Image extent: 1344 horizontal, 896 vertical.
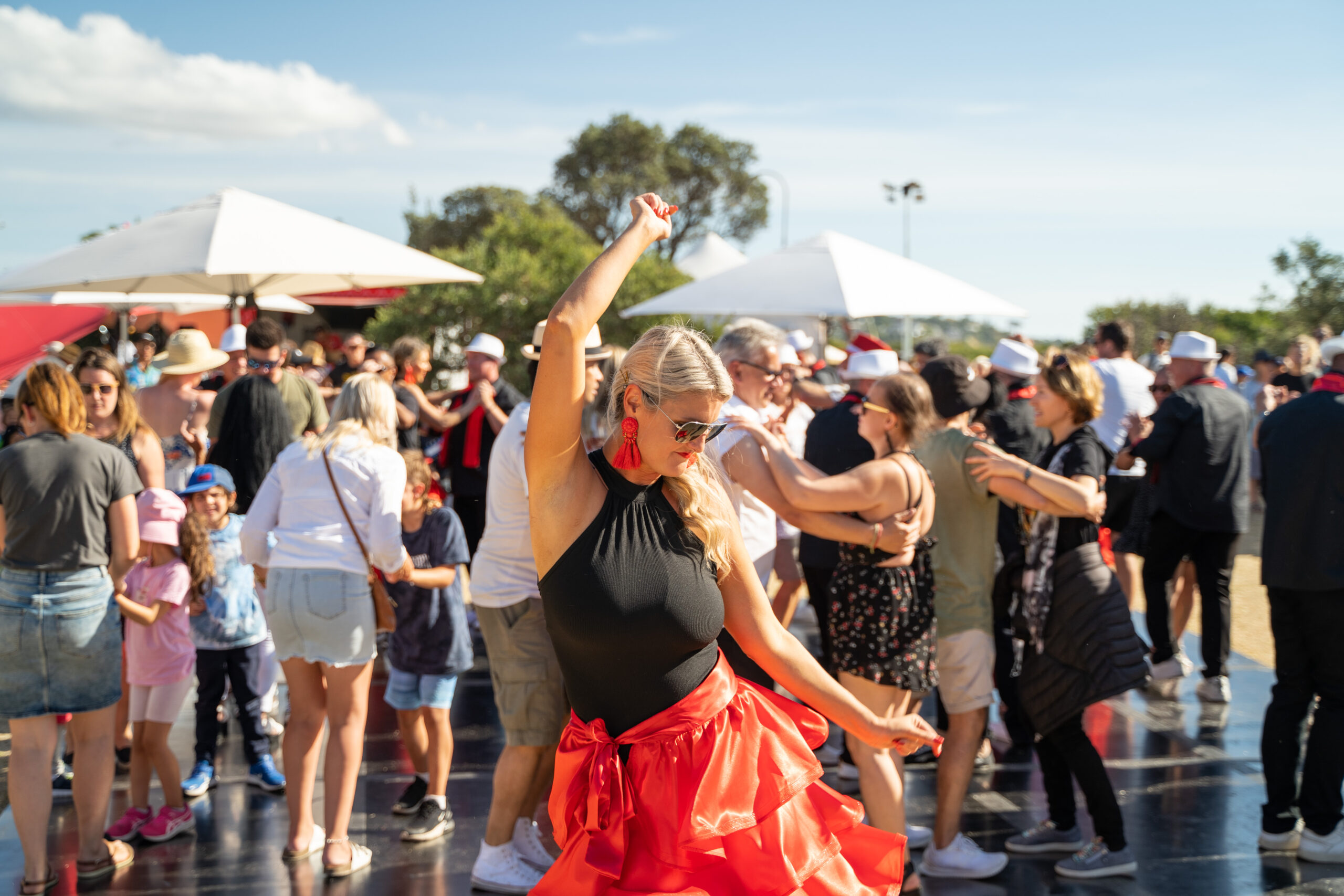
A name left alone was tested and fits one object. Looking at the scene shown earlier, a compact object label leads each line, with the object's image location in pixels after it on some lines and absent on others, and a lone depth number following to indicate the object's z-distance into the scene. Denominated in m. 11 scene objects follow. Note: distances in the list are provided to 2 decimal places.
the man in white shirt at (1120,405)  7.04
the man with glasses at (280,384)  6.02
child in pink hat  4.27
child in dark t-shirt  4.35
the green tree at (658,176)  37.09
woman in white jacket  3.89
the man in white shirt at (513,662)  3.79
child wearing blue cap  4.62
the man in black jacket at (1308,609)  4.09
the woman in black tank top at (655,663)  2.10
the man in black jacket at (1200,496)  6.09
